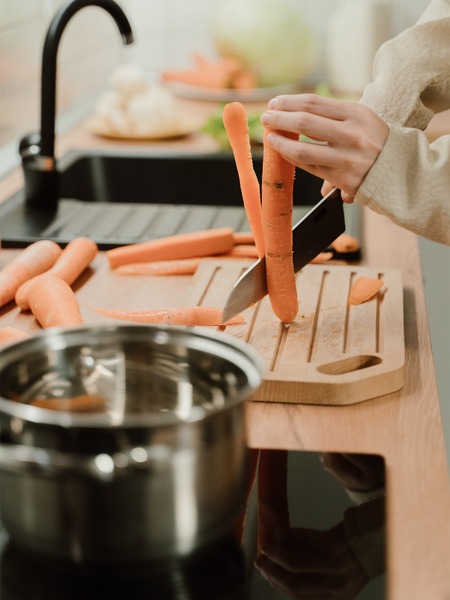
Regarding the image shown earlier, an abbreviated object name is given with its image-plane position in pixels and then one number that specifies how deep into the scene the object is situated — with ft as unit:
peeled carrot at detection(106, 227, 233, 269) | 3.89
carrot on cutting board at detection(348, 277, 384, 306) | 3.29
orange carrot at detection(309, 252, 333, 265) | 3.90
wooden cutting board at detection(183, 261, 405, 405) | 2.55
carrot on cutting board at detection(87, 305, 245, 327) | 3.10
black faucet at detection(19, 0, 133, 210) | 4.43
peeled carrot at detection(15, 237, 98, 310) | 3.31
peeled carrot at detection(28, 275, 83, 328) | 2.98
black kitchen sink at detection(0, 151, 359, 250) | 5.83
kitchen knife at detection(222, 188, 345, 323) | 3.11
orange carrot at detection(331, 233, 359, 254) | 3.94
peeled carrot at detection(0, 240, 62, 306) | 3.38
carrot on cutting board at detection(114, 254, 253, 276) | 3.82
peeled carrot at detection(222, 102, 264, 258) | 3.00
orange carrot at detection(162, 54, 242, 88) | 8.34
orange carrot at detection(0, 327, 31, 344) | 2.79
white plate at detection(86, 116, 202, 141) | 6.63
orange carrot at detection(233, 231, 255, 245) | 4.13
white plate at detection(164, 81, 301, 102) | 8.02
